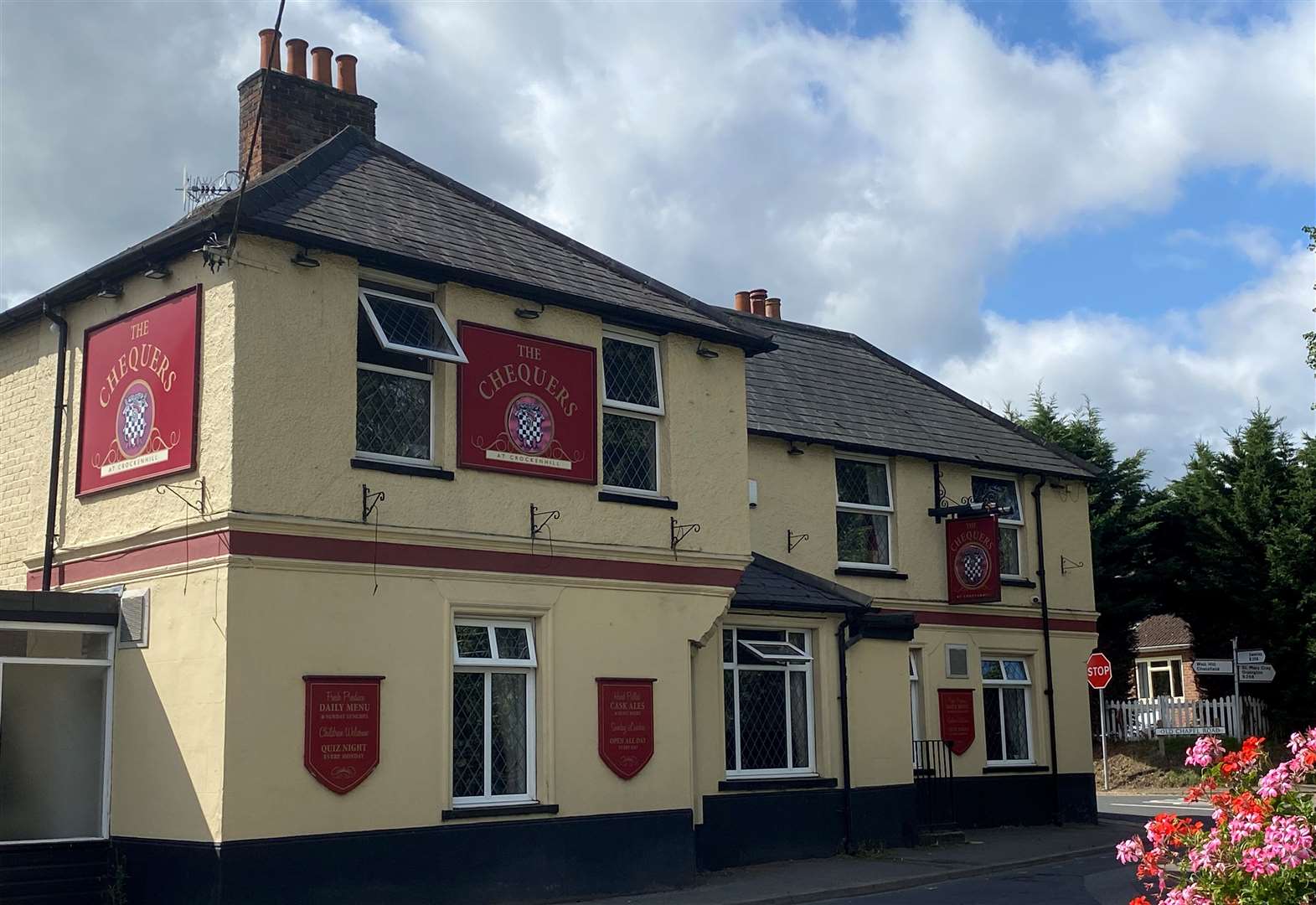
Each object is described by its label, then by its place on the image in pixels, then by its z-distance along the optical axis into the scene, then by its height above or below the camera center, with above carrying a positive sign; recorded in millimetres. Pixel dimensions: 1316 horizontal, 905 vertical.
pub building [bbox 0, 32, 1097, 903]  12148 +1250
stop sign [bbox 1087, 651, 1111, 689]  23156 +349
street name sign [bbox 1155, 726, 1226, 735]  30516 -889
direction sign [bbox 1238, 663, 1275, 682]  27984 +334
